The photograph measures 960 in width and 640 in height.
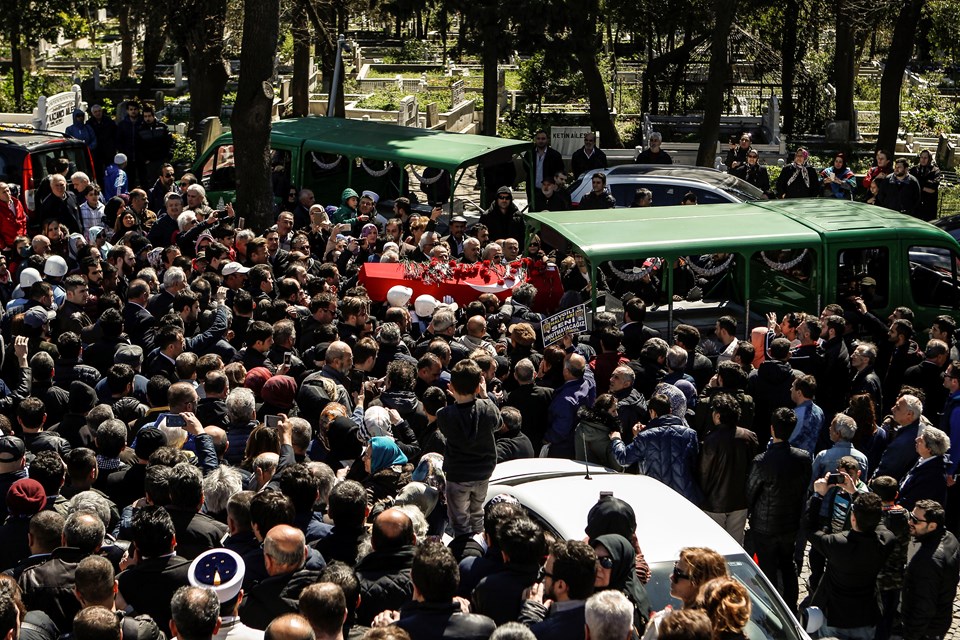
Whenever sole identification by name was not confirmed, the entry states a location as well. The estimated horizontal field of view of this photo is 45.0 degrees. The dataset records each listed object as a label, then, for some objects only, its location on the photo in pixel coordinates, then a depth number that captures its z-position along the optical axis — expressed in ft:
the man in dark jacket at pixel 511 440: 27.43
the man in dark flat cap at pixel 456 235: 46.32
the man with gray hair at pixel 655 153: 60.49
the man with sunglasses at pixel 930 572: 23.75
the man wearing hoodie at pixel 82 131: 60.64
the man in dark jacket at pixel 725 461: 27.30
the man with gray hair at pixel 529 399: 29.99
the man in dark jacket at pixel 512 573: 19.24
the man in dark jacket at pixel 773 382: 31.24
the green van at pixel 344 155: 53.16
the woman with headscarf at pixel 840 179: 59.31
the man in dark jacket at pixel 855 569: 23.39
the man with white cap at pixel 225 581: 18.22
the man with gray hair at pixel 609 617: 17.25
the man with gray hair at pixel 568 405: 29.60
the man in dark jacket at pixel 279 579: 18.93
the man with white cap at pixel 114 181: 54.60
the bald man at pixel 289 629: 16.16
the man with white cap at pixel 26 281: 35.88
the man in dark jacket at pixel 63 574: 19.38
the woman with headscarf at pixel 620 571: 19.19
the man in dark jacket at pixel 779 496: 26.61
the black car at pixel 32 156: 52.29
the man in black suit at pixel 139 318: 33.14
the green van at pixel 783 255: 37.96
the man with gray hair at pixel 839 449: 26.86
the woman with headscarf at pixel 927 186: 56.34
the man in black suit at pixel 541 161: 56.49
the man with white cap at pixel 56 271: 36.63
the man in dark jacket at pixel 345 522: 21.01
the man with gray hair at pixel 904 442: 28.22
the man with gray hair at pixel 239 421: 26.25
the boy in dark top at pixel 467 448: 24.30
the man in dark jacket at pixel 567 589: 18.29
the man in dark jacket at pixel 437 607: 17.87
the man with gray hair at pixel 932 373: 32.91
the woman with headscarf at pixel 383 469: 24.32
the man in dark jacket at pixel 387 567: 19.89
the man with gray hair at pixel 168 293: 34.88
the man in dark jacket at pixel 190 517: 21.48
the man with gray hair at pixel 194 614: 17.01
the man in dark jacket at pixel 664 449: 27.37
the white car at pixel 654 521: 20.74
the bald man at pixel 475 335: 32.76
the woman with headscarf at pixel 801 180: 56.85
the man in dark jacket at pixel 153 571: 19.70
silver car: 51.67
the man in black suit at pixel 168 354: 30.66
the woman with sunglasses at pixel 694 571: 18.99
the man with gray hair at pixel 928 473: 26.40
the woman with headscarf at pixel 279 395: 27.96
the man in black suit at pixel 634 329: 34.32
